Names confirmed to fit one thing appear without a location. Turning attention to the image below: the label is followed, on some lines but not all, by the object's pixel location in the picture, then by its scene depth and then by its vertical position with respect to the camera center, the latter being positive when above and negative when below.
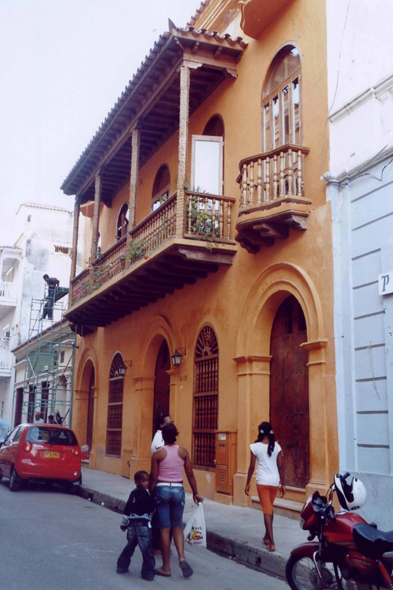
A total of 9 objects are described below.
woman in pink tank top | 6.75 -0.61
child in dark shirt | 6.48 -0.98
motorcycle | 4.99 -0.99
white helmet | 5.46 -0.51
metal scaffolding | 22.77 +2.39
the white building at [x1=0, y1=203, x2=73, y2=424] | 35.62 +9.20
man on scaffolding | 23.77 +4.95
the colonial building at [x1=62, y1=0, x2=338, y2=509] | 9.91 +3.25
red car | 13.05 -0.55
